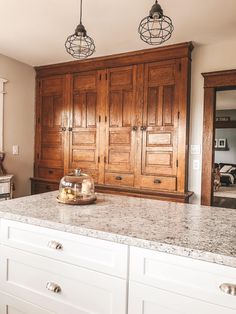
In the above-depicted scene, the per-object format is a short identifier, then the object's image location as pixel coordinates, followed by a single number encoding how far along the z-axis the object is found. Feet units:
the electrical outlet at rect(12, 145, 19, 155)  12.26
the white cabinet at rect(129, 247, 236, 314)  3.24
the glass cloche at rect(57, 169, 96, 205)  5.65
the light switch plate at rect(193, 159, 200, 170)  10.19
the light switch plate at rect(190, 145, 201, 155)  10.18
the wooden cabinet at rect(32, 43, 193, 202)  10.06
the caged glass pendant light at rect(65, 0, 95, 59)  6.04
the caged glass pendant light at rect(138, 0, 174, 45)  5.04
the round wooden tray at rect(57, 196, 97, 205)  5.59
